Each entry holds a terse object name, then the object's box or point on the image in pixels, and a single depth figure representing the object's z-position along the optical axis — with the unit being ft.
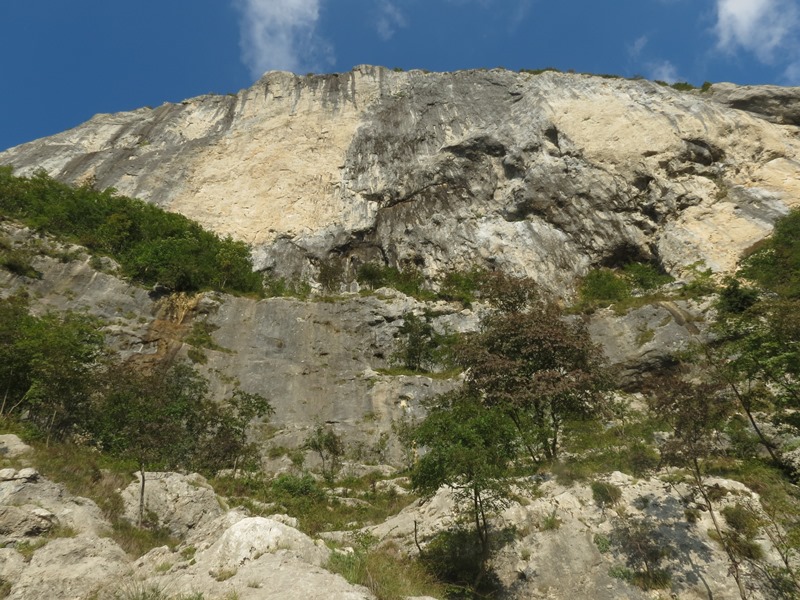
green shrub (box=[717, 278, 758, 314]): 75.15
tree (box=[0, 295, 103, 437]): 48.90
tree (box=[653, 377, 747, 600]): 32.81
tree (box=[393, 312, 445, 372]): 85.51
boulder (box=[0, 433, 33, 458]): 37.01
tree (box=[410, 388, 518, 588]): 31.60
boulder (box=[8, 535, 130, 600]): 20.74
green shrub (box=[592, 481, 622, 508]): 36.11
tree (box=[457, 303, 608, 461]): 45.34
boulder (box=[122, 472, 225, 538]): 38.34
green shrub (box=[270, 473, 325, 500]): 53.67
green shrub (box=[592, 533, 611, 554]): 32.96
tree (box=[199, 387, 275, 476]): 59.72
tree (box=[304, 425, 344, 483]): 63.82
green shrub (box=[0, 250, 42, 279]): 81.05
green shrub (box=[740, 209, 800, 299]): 80.07
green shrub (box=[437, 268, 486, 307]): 99.80
